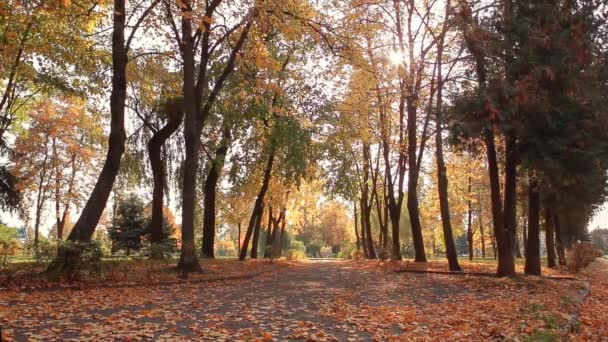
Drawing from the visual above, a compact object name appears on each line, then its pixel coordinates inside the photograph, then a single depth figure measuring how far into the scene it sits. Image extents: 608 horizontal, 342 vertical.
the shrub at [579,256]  19.91
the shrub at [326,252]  75.47
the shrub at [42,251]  10.39
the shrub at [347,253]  41.50
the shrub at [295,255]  29.69
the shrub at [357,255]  34.00
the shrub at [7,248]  10.70
